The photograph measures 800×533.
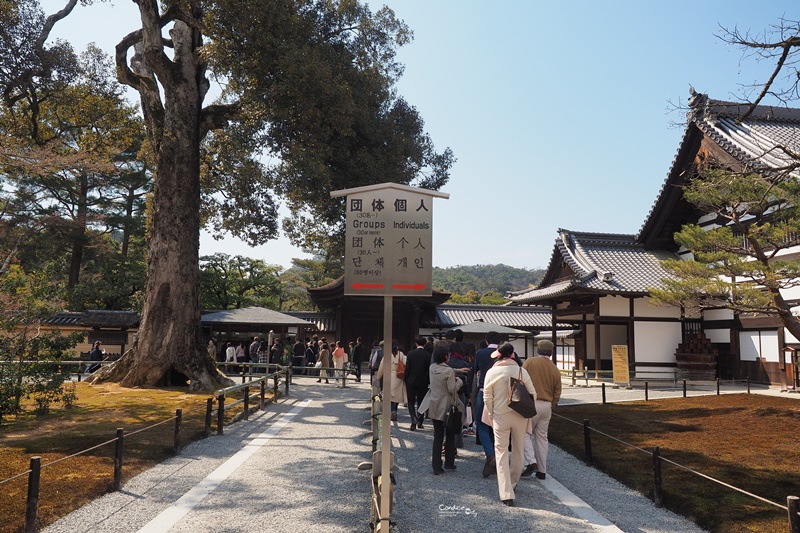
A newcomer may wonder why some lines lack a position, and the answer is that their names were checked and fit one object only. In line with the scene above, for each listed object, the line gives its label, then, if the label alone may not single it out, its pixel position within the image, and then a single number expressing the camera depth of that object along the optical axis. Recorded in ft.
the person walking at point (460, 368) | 27.55
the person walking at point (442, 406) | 23.18
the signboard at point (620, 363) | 59.57
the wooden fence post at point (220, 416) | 31.76
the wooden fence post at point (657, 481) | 19.52
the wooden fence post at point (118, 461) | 20.39
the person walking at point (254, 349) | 76.13
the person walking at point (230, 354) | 79.44
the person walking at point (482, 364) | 25.88
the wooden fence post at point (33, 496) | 15.38
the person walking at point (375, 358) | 42.92
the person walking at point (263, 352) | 80.11
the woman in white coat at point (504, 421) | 19.42
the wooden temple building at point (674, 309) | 56.80
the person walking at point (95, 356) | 72.28
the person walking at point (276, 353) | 70.79
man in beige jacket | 22.58
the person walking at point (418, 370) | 30.22
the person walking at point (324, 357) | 72.08
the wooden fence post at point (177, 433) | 26.43
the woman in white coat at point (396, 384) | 36.27
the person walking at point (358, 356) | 68.03
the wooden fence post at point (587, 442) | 26.17
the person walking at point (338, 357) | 70.18
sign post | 16.90
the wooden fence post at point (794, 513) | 12.66
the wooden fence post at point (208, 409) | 30.89
